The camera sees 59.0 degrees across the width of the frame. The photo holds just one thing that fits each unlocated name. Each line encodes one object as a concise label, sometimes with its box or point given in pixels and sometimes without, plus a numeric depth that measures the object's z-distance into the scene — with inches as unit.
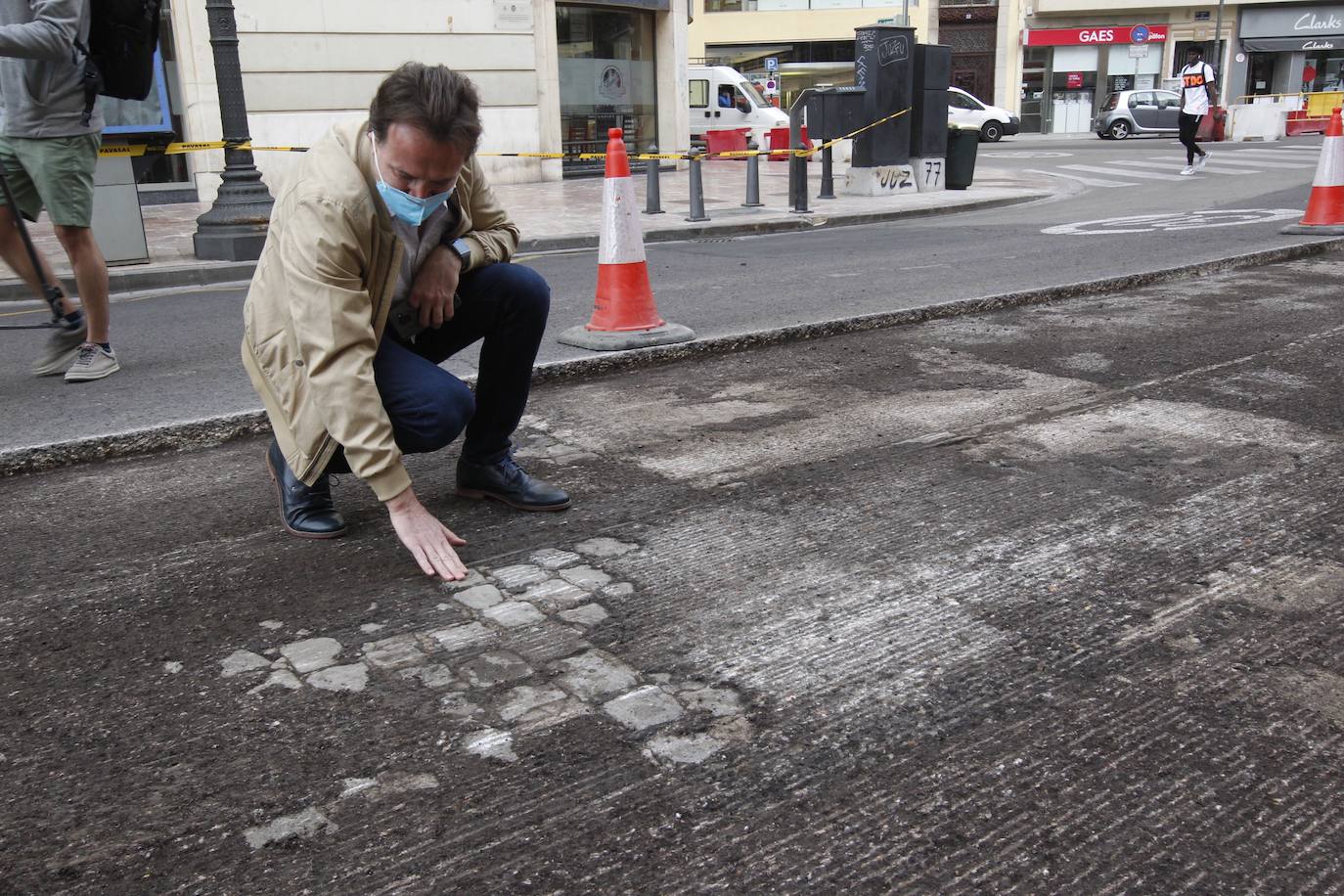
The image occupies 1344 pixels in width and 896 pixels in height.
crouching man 104.7
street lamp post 389.7
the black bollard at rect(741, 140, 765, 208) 542.0
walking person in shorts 185.2
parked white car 1393.8
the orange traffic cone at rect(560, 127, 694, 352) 211.2
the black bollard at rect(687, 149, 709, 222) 491.5
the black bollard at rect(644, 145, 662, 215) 517.3
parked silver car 1317.7
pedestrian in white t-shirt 645.3
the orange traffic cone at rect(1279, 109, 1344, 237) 350.0
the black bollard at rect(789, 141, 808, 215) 524.1
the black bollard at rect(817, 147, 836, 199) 607.5
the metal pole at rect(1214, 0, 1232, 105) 1717.5
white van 1019.9
